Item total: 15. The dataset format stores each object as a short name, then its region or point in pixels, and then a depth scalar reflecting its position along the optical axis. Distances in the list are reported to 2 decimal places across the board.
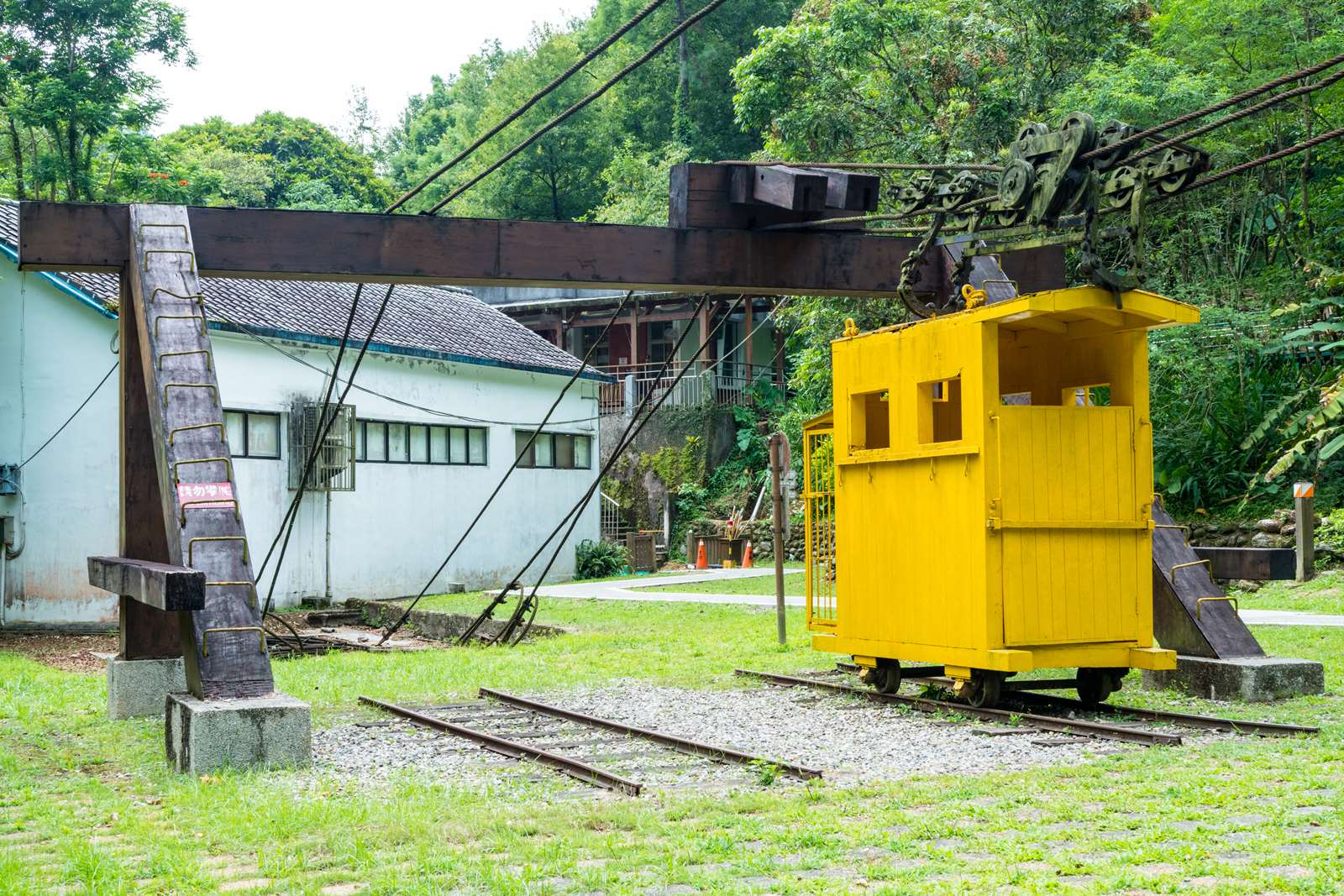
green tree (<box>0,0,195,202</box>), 34.66
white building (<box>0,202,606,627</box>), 21.03
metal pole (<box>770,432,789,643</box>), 14.44
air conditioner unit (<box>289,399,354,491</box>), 24.69
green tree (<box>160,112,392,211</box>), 56.47
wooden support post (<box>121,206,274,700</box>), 7.96
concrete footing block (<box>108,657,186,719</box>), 10.15
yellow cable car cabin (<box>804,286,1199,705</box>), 9.13
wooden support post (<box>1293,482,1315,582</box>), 18.72
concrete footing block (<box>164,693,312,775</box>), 7.34
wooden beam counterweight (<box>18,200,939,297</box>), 10.21
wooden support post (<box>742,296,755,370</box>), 37.78
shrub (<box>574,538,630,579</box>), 32.16
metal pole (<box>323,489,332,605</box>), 25.42
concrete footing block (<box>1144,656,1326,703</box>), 9.80
